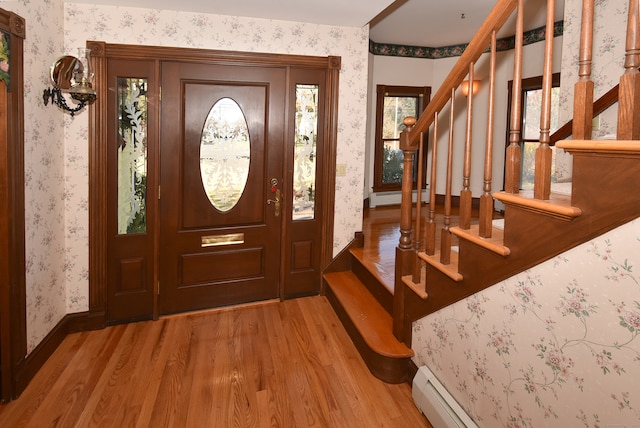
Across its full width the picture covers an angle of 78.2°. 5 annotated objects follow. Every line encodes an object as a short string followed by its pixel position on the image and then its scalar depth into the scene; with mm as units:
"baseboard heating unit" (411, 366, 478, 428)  1916
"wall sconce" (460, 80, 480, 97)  5293
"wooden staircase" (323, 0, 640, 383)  1138
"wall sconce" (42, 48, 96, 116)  2662
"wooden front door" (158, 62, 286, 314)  3219
